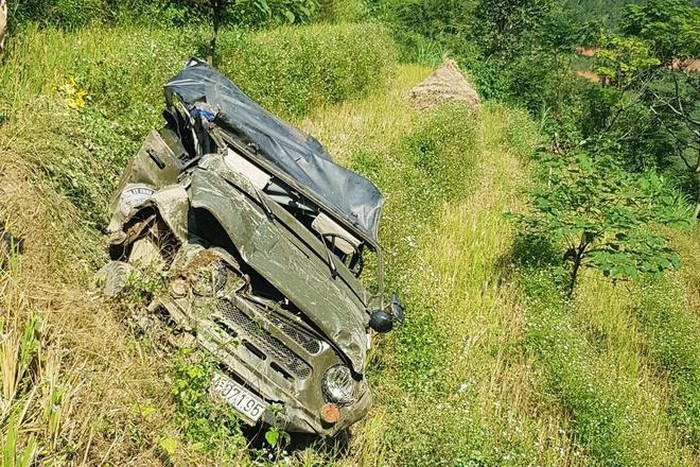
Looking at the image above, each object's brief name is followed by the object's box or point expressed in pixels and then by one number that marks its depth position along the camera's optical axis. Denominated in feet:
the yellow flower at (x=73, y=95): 21.52
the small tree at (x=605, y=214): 22.86
